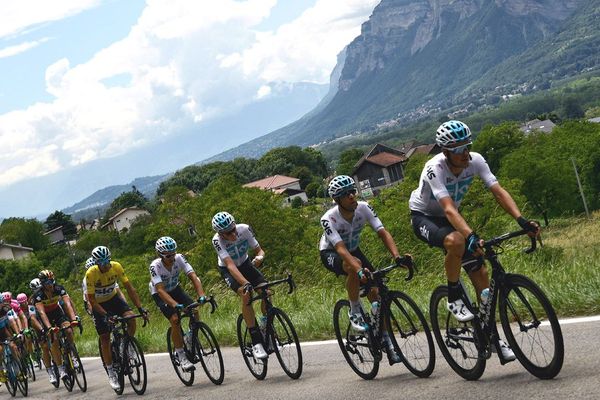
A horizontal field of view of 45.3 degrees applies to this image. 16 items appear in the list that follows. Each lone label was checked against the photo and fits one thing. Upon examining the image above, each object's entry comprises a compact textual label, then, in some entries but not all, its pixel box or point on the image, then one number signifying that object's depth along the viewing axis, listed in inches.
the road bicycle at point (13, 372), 544.7
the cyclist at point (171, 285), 397.1
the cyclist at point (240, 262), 359.9
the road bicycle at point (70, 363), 485.4
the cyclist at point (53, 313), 493.7
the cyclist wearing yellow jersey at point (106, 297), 424.5
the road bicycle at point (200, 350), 386.0
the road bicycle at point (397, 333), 275.6
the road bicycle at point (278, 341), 344.5
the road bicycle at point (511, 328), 222.5
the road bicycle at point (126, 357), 415.2
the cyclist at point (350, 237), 291.7
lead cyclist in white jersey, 238.8
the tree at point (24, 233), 5236.2
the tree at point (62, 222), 6294.3
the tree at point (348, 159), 6176.2
